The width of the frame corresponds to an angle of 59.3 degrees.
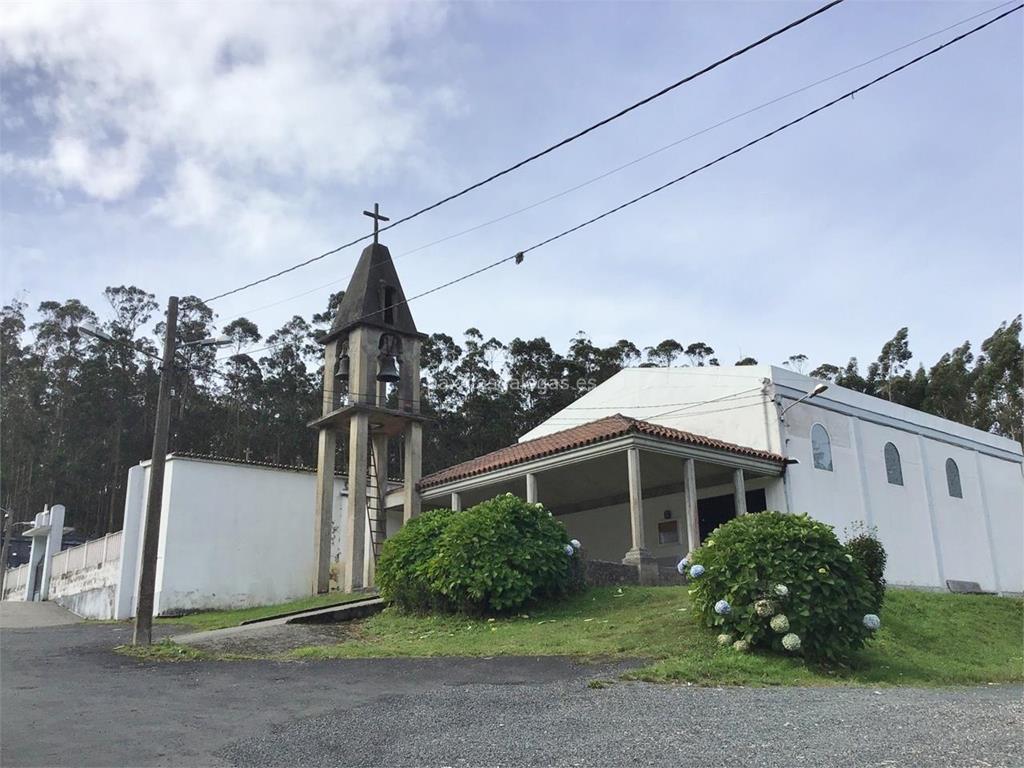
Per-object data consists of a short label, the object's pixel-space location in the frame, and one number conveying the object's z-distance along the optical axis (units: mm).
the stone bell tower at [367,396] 19344
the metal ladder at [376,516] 21642
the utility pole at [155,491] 12516
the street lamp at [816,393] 20188
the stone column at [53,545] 28594
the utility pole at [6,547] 36750
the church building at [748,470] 19047
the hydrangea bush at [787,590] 10008
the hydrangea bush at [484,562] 13664
